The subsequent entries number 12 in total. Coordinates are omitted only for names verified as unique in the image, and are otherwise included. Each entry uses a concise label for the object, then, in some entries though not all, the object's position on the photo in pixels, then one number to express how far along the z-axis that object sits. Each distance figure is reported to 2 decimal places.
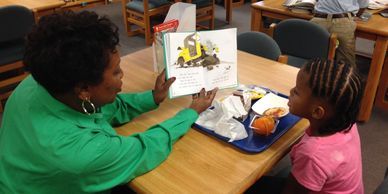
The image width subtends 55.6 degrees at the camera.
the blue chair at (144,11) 3.96
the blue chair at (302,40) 2.27
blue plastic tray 1.16
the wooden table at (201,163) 1.02
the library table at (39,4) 2.83
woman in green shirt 0.89
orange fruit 1.20
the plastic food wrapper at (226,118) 1.21
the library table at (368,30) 2.32
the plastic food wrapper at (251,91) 1.42
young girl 1.04
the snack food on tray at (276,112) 1.30
